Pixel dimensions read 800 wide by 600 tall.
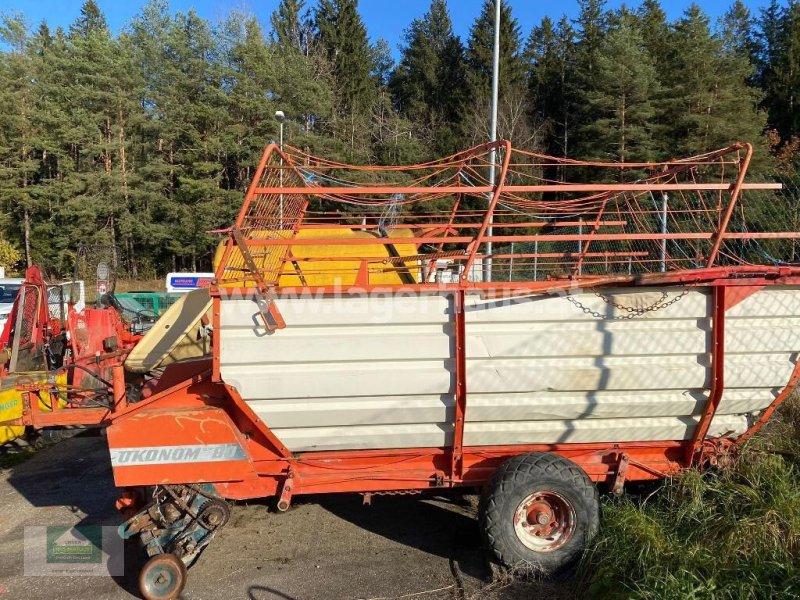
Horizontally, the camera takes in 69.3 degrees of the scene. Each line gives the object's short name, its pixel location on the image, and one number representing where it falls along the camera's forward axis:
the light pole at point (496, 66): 11.20
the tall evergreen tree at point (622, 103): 24.94
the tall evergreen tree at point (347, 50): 37.38
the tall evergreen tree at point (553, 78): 35.66
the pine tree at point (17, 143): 30.19
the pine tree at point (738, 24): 46.19
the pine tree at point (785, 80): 34.81
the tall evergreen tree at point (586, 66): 28.44
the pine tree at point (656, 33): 30.69
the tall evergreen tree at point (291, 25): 38.91
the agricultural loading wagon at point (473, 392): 3.50
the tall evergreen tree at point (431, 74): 38.69
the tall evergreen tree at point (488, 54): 37.66
